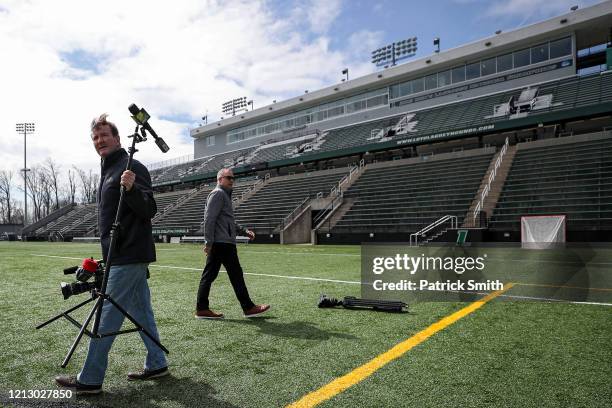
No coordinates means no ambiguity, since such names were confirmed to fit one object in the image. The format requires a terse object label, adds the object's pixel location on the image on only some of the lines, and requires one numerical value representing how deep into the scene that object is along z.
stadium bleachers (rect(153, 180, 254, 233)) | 35.09
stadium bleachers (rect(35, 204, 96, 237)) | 47.55
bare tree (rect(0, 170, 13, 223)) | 74.96
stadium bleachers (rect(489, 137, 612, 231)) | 17.38
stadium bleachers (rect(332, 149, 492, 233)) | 21.62
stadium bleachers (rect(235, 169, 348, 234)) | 29.37
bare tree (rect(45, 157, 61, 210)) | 75.88
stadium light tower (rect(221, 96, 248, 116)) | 64.75
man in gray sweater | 4.89
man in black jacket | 2.71
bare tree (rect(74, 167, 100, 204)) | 78.06
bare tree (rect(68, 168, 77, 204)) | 78.62
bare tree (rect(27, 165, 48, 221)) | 74.38
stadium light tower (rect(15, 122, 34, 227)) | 60.85
